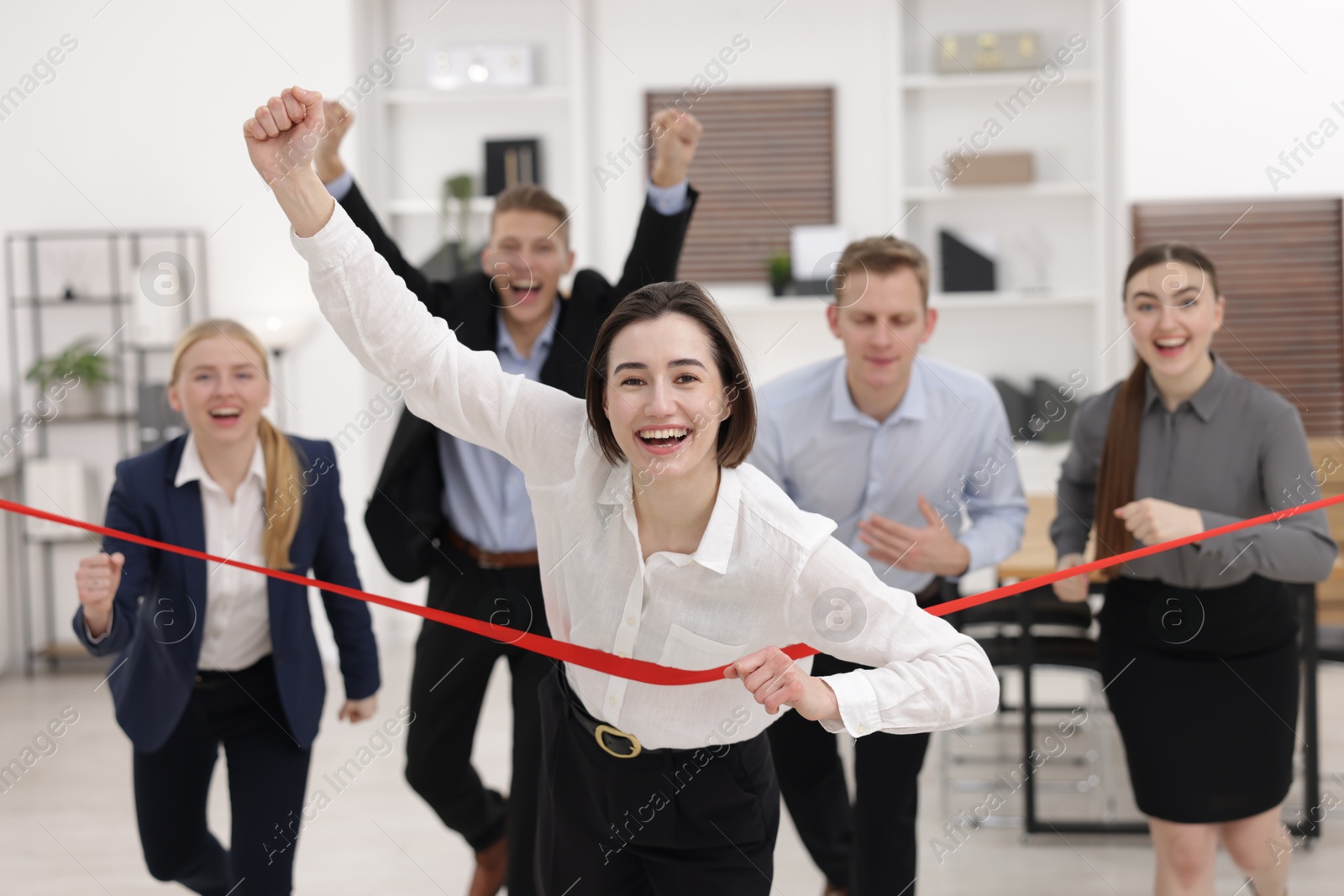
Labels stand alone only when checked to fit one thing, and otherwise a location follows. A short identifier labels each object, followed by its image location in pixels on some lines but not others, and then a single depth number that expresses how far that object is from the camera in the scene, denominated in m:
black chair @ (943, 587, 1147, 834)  3.60
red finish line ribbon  1.75
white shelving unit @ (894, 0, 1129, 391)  5.65
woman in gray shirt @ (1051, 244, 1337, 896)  2.36
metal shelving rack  5.42
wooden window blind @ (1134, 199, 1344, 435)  5.50
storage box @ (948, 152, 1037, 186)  5.57
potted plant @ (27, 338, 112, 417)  5.30
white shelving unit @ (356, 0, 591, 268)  5.83
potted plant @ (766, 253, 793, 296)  5.74
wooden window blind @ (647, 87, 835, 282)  5.81
